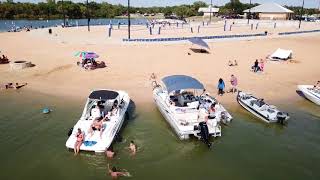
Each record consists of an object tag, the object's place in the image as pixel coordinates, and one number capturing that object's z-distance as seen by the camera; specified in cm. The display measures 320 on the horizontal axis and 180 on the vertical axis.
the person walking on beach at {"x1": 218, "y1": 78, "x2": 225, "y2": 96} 1746
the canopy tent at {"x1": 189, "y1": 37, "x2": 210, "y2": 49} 2660
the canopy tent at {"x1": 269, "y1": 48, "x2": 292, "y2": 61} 2524
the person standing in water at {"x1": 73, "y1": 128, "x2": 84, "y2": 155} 1131
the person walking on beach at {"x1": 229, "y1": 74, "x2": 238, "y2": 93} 1800
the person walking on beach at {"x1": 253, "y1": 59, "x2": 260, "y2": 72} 2169
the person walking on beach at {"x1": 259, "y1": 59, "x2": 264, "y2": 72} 2186
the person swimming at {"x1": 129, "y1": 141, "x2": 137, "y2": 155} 1154
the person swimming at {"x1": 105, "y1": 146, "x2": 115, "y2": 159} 1117
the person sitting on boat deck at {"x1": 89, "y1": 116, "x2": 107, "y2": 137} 1209
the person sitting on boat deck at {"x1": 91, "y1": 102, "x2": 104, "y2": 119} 1311
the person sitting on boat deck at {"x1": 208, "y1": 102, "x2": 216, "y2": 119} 1332
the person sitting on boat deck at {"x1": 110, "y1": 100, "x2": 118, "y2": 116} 1340
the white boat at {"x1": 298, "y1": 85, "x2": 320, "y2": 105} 1698
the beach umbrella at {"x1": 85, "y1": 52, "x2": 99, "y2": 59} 2127
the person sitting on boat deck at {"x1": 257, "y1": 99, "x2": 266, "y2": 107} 1517
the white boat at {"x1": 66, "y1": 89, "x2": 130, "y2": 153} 1146
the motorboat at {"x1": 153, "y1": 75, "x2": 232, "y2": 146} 1256
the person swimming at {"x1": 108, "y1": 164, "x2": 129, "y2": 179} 1003
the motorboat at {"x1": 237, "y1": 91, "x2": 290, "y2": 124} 1429
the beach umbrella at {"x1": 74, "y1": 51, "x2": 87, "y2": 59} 2140
